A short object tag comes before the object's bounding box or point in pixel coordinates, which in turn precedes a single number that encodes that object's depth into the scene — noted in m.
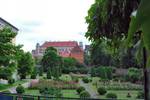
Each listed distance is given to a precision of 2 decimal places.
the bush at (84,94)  15.33
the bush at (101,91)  19.13
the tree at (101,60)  44.26
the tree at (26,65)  30.43
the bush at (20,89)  18.15
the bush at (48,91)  17.16
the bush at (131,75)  29.55
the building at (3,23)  29.89
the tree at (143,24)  0.54
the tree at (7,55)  17.48
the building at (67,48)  61.44
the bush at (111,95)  16.05
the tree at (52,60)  38.07
